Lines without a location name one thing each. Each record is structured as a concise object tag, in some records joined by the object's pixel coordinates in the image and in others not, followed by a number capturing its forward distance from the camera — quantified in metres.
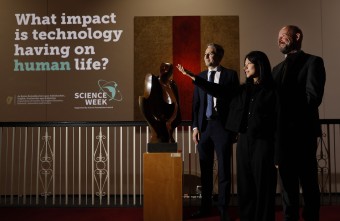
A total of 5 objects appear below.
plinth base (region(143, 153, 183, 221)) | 3.39
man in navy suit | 3.48
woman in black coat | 2.69
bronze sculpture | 3.46
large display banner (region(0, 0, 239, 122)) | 5.77
